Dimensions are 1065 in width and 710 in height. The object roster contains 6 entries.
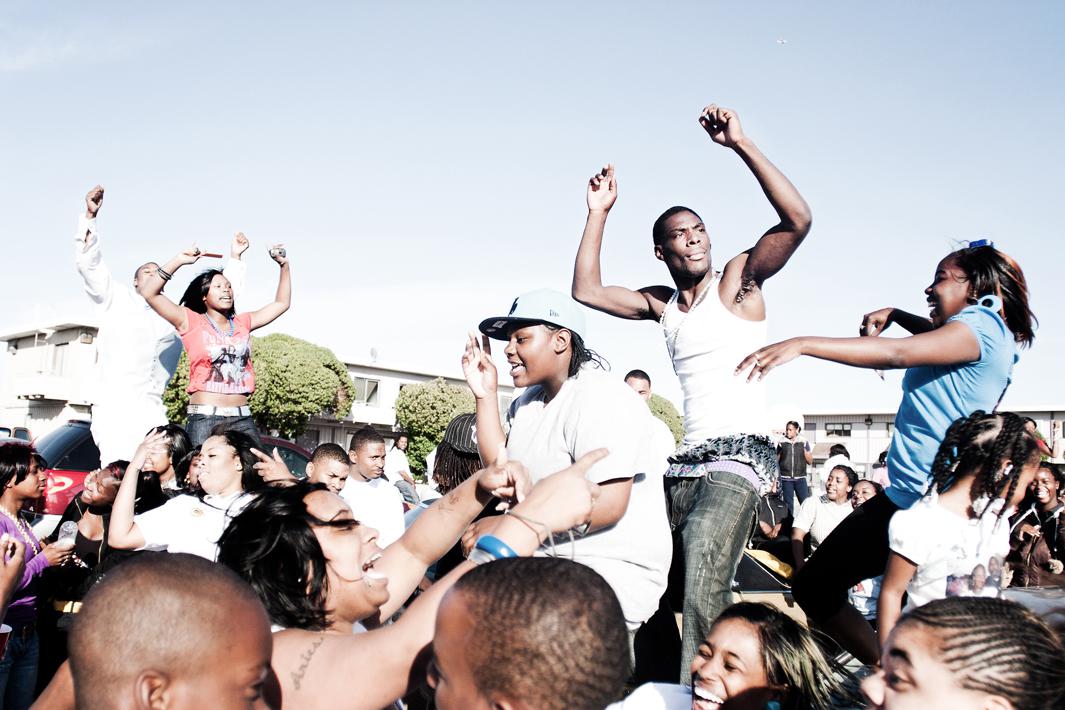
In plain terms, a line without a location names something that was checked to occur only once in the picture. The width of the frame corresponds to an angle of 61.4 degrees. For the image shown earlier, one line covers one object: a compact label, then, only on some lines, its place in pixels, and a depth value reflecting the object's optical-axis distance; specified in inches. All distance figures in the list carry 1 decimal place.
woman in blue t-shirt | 126.7
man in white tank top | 138.6
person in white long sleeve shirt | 235.3
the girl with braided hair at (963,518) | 122.0
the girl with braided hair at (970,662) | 76.7
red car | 321.4
